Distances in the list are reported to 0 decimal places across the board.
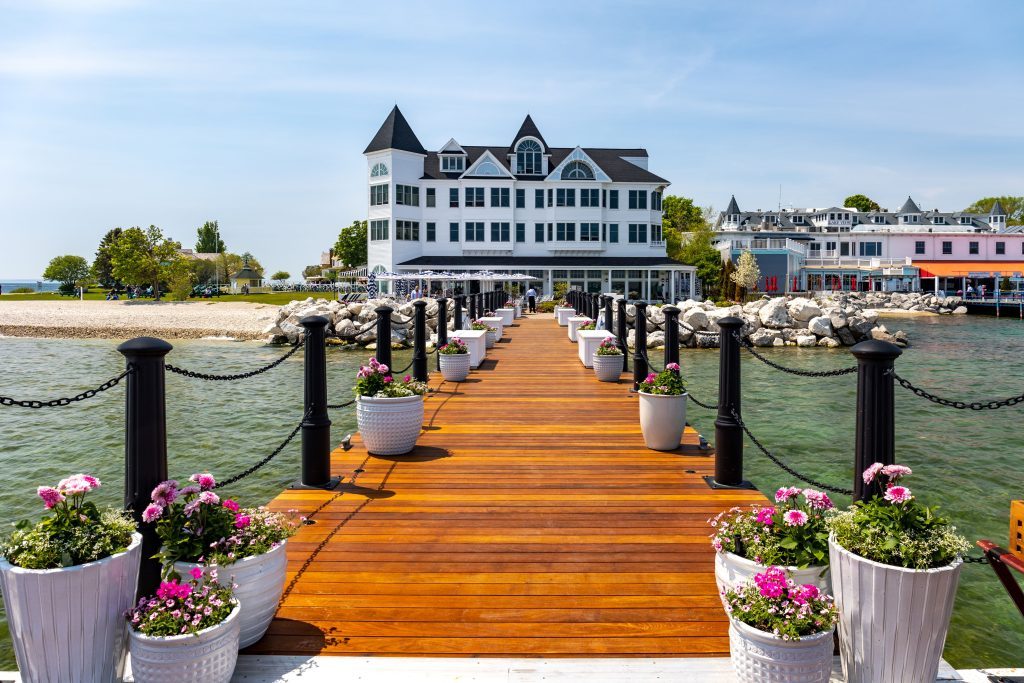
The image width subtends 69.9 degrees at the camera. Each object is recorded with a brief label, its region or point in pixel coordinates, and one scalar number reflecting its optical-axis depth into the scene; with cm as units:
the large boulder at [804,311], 4122
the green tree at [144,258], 7750
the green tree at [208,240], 16725
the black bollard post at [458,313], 2112
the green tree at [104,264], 11059
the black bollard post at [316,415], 708
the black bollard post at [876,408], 459
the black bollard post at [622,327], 1661
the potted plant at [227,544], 404
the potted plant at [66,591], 346
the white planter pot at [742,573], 399
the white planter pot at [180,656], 351
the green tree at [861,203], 12825
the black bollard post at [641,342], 1264
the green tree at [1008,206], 12225
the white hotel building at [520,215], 5759
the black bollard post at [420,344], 1277
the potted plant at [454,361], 1481
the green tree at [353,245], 10094
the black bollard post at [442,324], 1736
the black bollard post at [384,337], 1014
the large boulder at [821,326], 4000
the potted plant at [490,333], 2014
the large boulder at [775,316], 4097
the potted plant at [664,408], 890
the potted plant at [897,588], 355
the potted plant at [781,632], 348
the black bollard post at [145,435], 423
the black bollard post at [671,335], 988
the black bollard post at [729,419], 697
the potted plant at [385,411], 849
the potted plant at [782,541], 399
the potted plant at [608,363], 1466
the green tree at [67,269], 13825
